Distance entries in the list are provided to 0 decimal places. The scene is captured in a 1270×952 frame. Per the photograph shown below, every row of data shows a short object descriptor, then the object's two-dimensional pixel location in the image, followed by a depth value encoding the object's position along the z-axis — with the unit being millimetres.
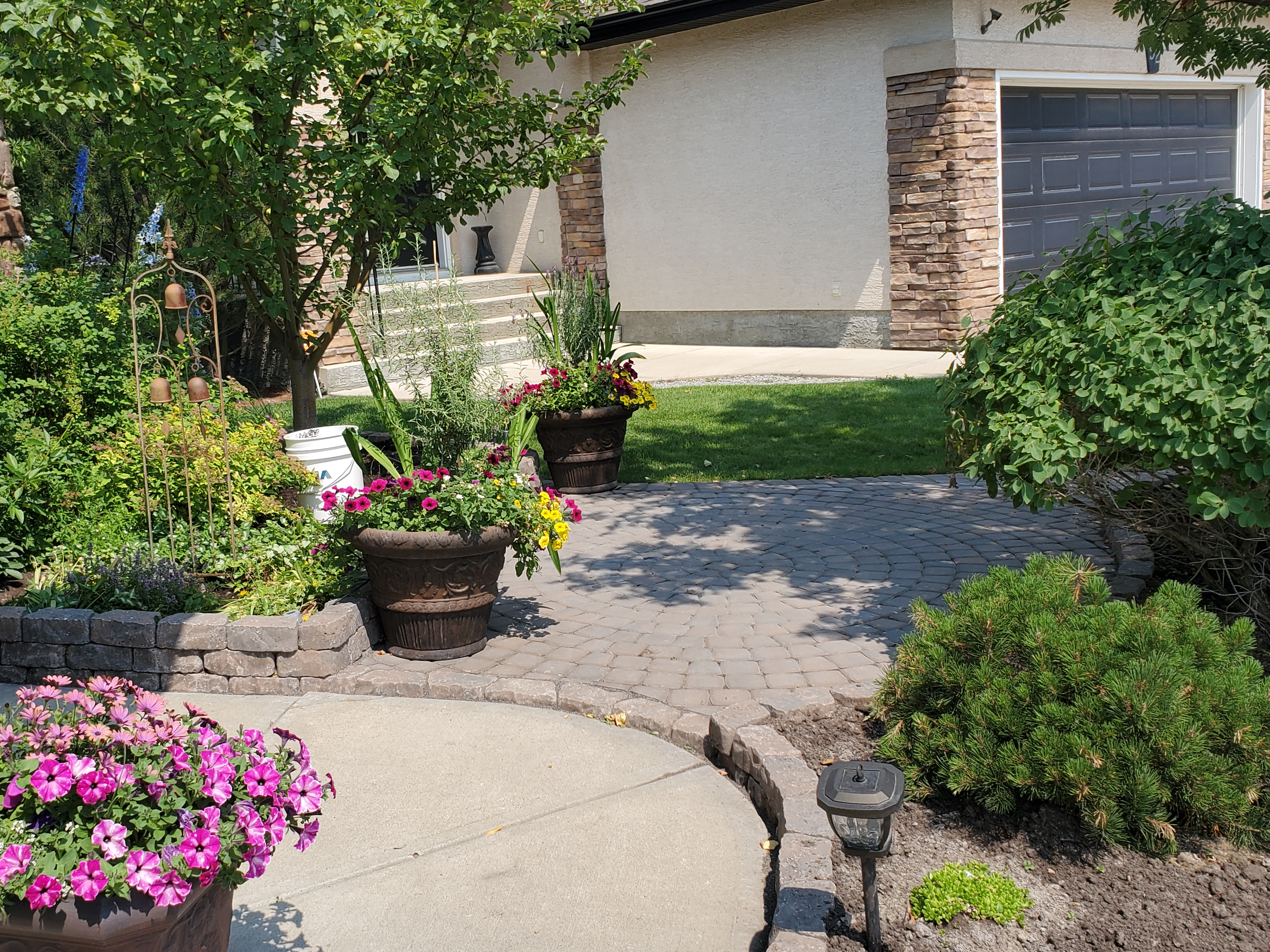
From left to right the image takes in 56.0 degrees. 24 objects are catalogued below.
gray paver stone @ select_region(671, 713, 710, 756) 4227
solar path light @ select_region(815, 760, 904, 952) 2773
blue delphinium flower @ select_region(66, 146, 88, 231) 8781
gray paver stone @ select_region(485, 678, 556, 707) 4590
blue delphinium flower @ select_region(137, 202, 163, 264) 8742
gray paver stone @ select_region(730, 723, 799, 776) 3871
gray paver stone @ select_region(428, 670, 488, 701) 4691
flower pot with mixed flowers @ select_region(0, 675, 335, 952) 2326
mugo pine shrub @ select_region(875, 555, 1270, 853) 3219
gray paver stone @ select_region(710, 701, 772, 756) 4094
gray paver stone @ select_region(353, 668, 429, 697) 4773
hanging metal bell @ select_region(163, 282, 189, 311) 5285
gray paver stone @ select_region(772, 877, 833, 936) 2979
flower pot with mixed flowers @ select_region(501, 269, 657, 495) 7516
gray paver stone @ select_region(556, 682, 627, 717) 4465
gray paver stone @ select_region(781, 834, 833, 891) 3201
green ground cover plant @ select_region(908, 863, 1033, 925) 2990
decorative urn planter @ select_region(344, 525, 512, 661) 4832
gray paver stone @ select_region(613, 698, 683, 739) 4324
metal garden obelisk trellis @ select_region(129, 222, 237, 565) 5391
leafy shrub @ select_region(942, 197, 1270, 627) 3934
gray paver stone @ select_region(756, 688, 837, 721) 4234
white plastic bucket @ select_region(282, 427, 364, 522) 6789
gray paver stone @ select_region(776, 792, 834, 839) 3422
